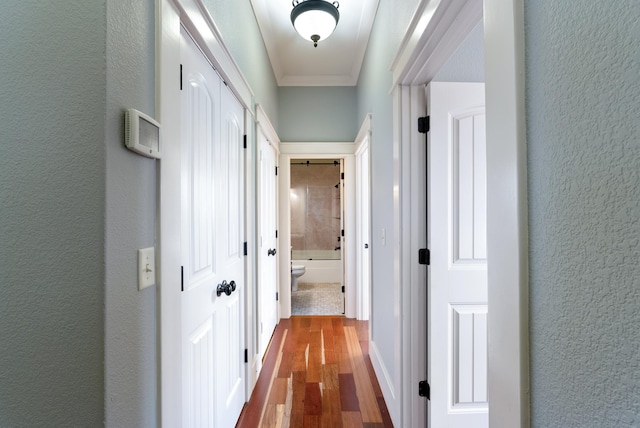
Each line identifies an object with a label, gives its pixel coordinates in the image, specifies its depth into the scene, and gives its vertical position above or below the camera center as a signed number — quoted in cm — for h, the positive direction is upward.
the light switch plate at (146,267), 78 -14
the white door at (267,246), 240 -28
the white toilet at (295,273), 425 -85
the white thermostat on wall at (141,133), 72 +23
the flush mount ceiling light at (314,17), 192 +140
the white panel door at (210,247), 112 -15
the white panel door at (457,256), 141 -20
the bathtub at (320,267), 517 -93
